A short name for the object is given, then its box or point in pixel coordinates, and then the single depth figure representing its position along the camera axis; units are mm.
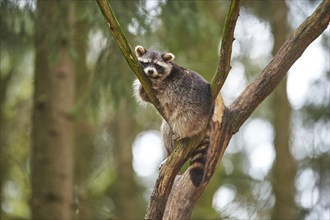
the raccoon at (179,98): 10955
